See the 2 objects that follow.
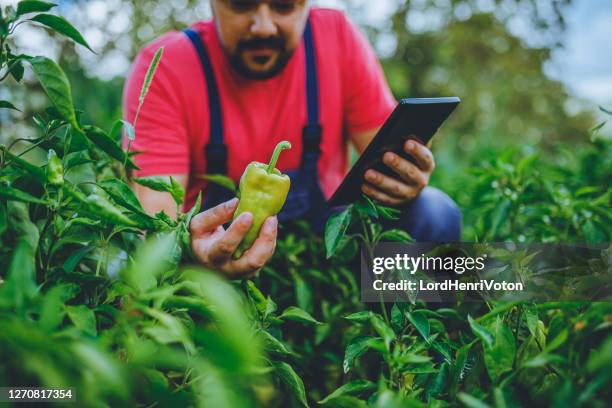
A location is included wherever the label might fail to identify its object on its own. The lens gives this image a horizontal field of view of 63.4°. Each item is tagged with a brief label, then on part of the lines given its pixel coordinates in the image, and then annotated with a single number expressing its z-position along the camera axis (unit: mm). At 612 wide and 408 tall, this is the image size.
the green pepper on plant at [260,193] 1053
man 1675
